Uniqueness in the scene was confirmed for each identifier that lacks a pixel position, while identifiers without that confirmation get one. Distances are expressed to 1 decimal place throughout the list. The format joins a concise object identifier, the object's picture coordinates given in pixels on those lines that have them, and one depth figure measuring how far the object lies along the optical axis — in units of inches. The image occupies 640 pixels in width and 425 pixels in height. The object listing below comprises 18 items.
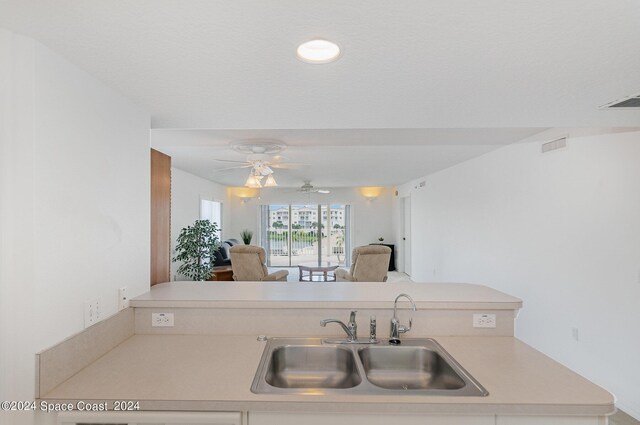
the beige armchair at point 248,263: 192.4
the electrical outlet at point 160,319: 72.7
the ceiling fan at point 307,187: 292.2
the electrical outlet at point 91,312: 57.0
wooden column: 87.4
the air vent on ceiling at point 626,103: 73.6
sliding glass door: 386.6
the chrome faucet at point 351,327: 69.4
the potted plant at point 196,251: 179.3
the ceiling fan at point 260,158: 140.9
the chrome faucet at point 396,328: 69.4
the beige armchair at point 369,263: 191.5
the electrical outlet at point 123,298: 67.2
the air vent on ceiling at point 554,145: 121.6
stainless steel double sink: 65.6
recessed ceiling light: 50.2
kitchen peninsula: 47.9
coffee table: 258.7
